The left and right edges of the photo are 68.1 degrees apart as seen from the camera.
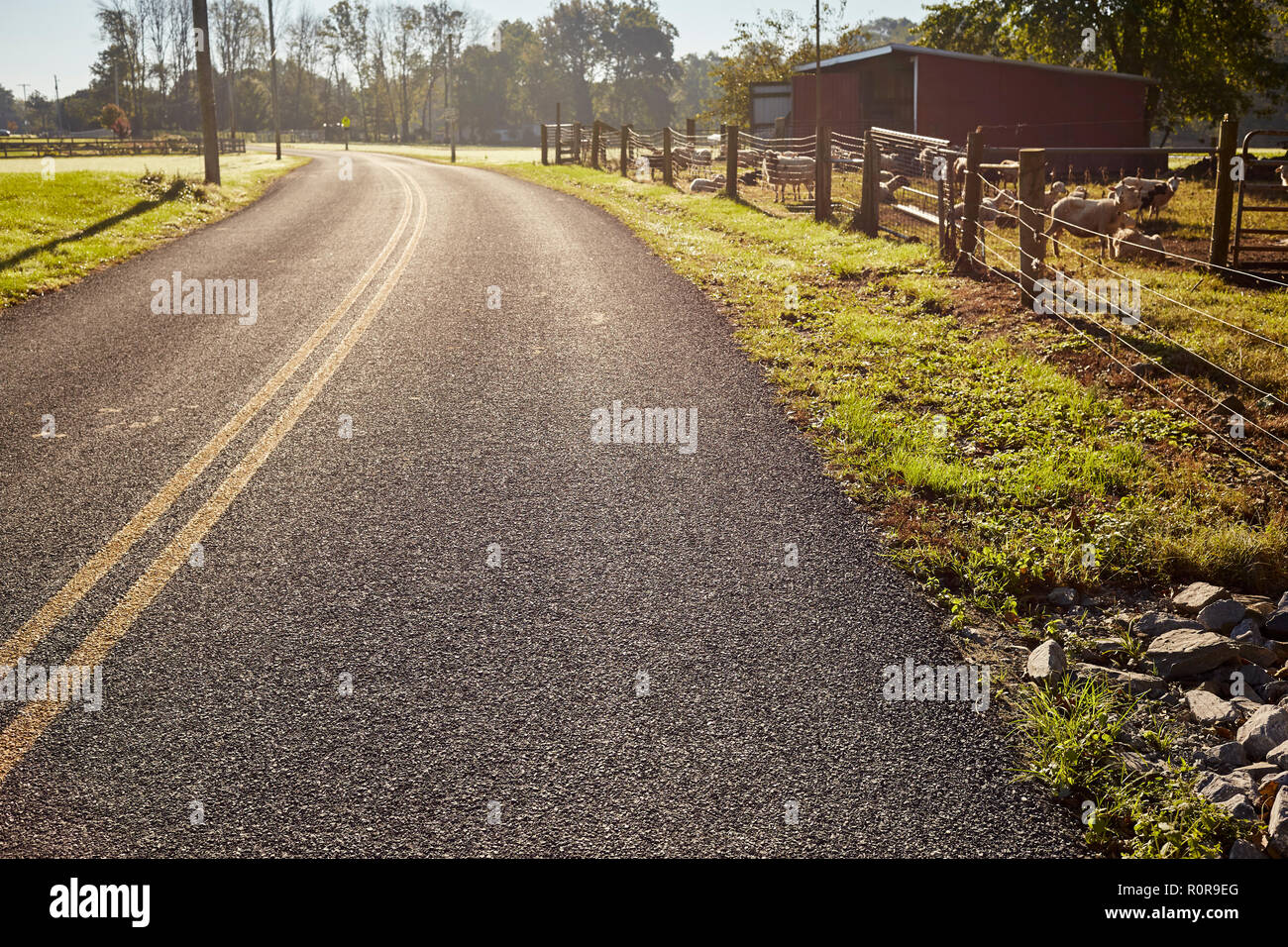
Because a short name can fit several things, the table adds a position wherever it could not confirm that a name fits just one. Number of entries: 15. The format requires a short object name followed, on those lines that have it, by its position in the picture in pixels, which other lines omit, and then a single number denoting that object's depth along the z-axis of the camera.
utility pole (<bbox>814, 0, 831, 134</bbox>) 37.53
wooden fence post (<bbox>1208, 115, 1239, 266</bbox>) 11.27
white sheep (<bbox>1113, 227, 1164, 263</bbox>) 12.93
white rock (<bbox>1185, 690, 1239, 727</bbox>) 3.63
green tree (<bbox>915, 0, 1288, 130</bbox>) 37.03
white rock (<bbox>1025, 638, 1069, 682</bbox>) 3.89
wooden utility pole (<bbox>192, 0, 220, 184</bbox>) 24.23
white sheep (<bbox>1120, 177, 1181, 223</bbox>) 16.12
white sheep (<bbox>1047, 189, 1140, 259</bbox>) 13.38
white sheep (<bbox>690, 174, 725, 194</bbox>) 25.41
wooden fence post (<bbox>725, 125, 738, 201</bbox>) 22.71
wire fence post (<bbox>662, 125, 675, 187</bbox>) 27.52
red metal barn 33.78
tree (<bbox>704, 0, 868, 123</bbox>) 54.00
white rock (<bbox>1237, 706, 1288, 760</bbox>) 3.42
